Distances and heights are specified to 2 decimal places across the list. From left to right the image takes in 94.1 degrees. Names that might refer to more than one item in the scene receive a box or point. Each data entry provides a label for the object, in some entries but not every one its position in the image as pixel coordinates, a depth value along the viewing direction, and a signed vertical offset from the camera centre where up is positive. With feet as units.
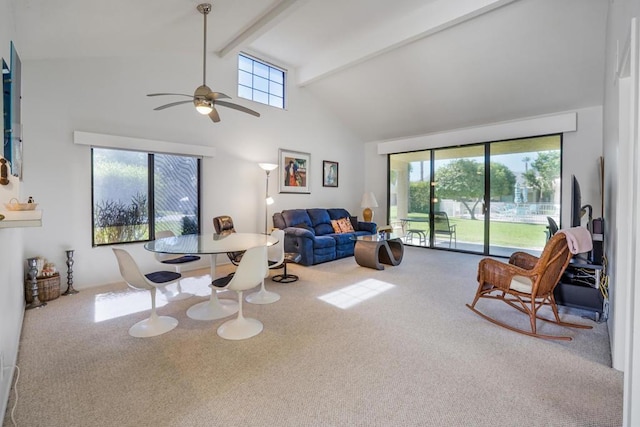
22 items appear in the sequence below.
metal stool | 13.19 -3.22
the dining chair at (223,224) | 15.56 -0.79
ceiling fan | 10.05 +3.81
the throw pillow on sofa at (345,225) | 20.70 -1.09
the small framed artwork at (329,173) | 23.32 +2.88
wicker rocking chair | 8.46 -2.13
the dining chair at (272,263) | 11.27 -2.20
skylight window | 18.49 +8.41
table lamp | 22.98 +0.44
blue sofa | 16.98 -1.50
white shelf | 4.69 -0.16
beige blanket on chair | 8.23 -0.84
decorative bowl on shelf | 5.41 +0.06
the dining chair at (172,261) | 11.73 -2.07
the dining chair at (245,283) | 8.25 -2.12
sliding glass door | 18.06 +1.02
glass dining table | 8.72 -1.14
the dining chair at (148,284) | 8.20 -2.12
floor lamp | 17.82 +0.81
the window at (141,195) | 13.60 +0.74
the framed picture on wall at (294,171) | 20.34 +2.71
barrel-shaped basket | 10.91 -2.98
